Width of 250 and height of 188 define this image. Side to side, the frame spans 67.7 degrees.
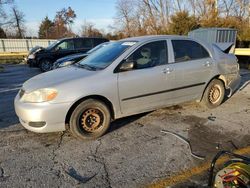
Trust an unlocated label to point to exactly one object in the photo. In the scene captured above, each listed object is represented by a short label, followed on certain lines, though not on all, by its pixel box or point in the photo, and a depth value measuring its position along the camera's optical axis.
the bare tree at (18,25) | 42.39
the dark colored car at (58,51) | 10.02
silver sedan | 2.85
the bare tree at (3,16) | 28.09
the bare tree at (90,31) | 30.77
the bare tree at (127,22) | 24.89
